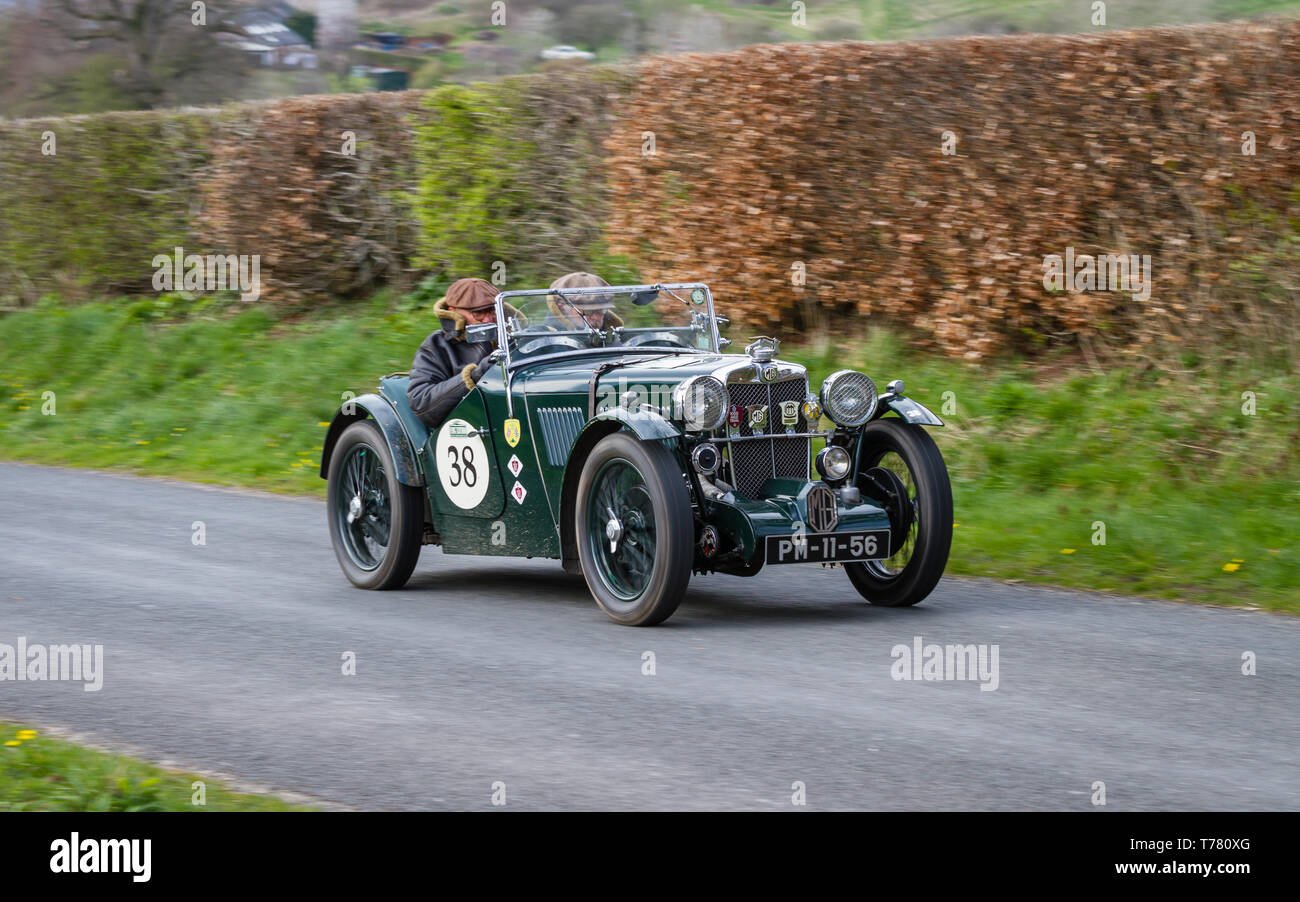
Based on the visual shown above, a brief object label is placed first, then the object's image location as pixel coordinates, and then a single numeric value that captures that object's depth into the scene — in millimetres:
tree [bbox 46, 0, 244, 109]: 31875
